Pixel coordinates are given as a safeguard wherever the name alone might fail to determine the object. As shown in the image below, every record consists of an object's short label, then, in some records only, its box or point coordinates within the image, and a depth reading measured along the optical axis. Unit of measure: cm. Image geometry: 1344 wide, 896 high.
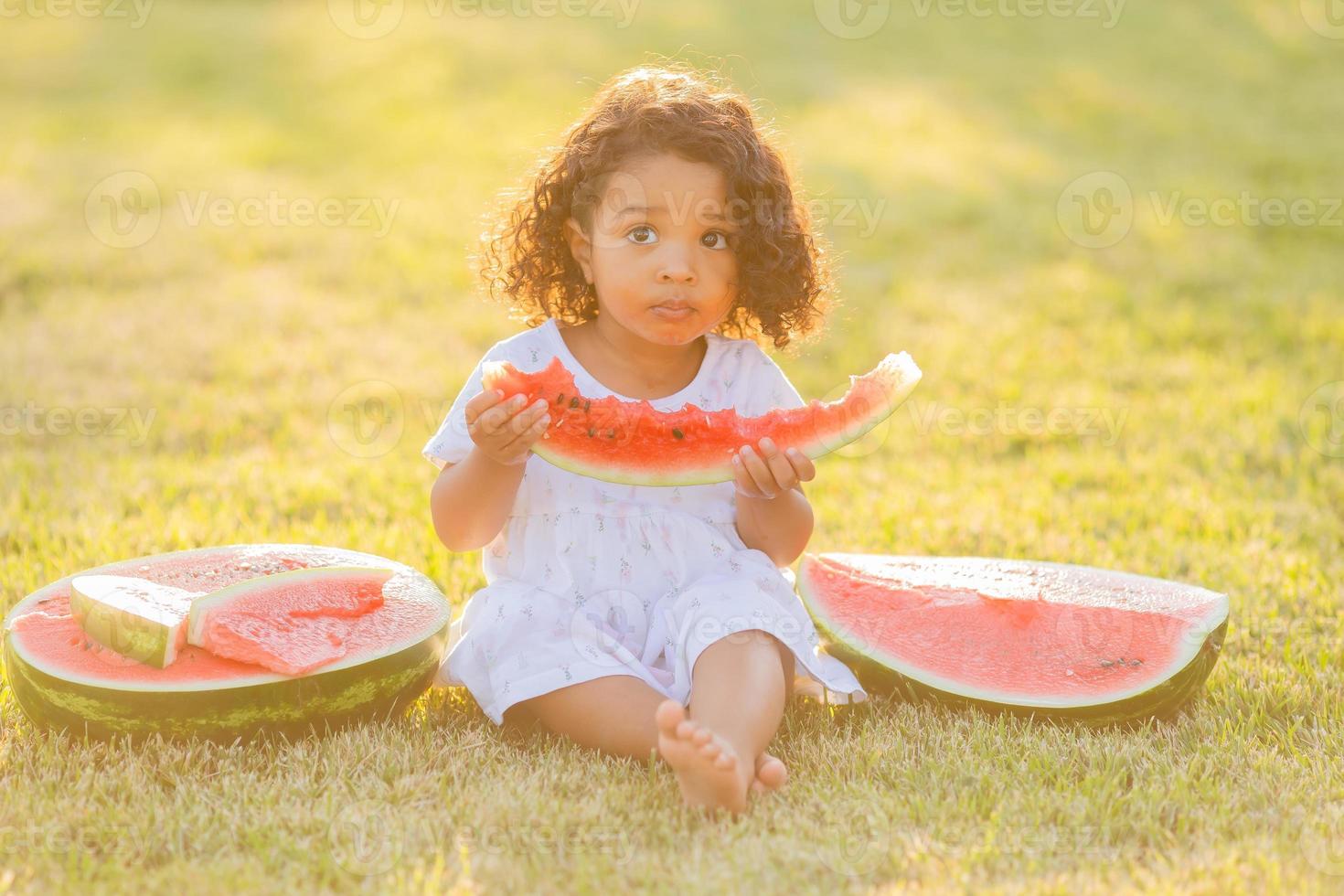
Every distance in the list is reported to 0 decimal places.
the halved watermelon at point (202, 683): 301
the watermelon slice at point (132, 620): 304
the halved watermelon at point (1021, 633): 332
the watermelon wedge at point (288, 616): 309
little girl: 312
